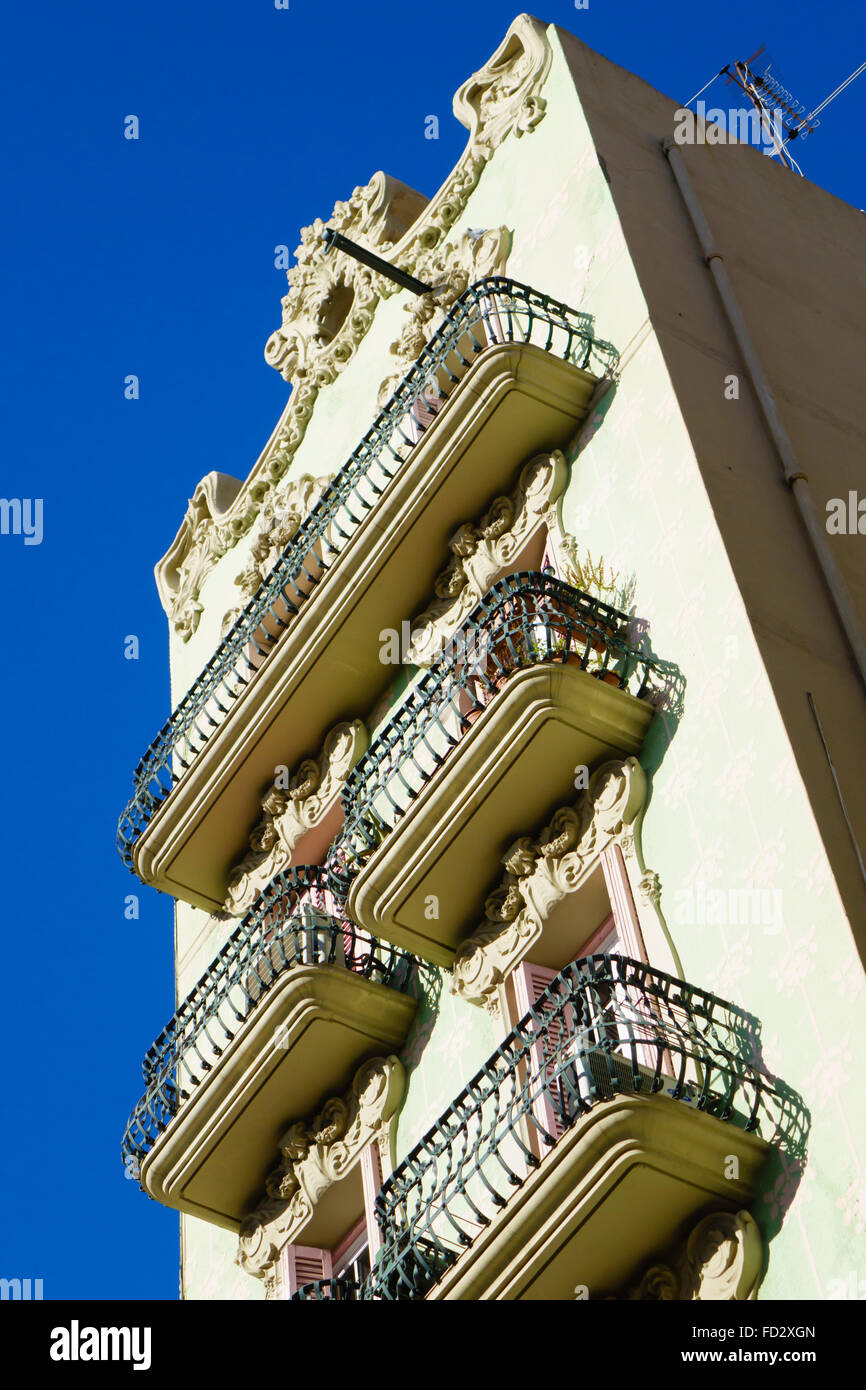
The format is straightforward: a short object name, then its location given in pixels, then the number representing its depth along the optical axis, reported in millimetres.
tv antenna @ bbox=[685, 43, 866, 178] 22055
